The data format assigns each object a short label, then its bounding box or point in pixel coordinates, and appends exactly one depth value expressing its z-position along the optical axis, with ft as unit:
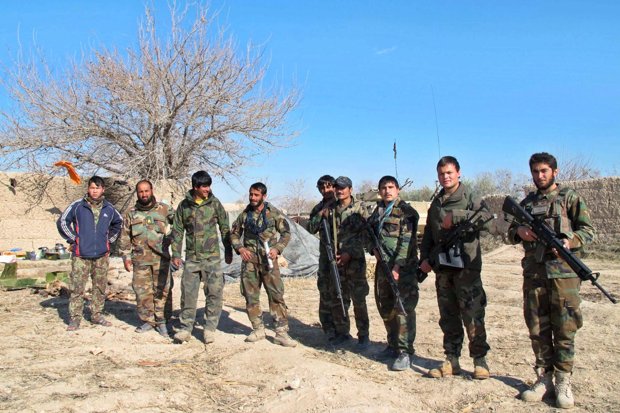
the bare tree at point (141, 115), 40.01
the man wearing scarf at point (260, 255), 16.99
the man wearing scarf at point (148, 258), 18.34
